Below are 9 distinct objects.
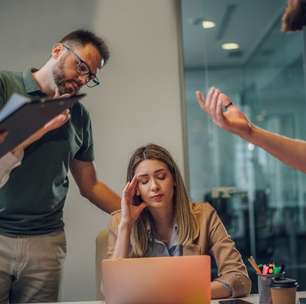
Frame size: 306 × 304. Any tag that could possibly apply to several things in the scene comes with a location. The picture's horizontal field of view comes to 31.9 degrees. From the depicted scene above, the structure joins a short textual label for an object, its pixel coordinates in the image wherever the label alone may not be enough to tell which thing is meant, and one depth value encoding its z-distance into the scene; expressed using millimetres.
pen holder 1536
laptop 1283
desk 1702
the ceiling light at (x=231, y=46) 4290
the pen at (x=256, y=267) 1589
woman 2244
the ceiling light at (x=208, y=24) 3986
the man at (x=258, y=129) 1465
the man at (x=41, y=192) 2418
